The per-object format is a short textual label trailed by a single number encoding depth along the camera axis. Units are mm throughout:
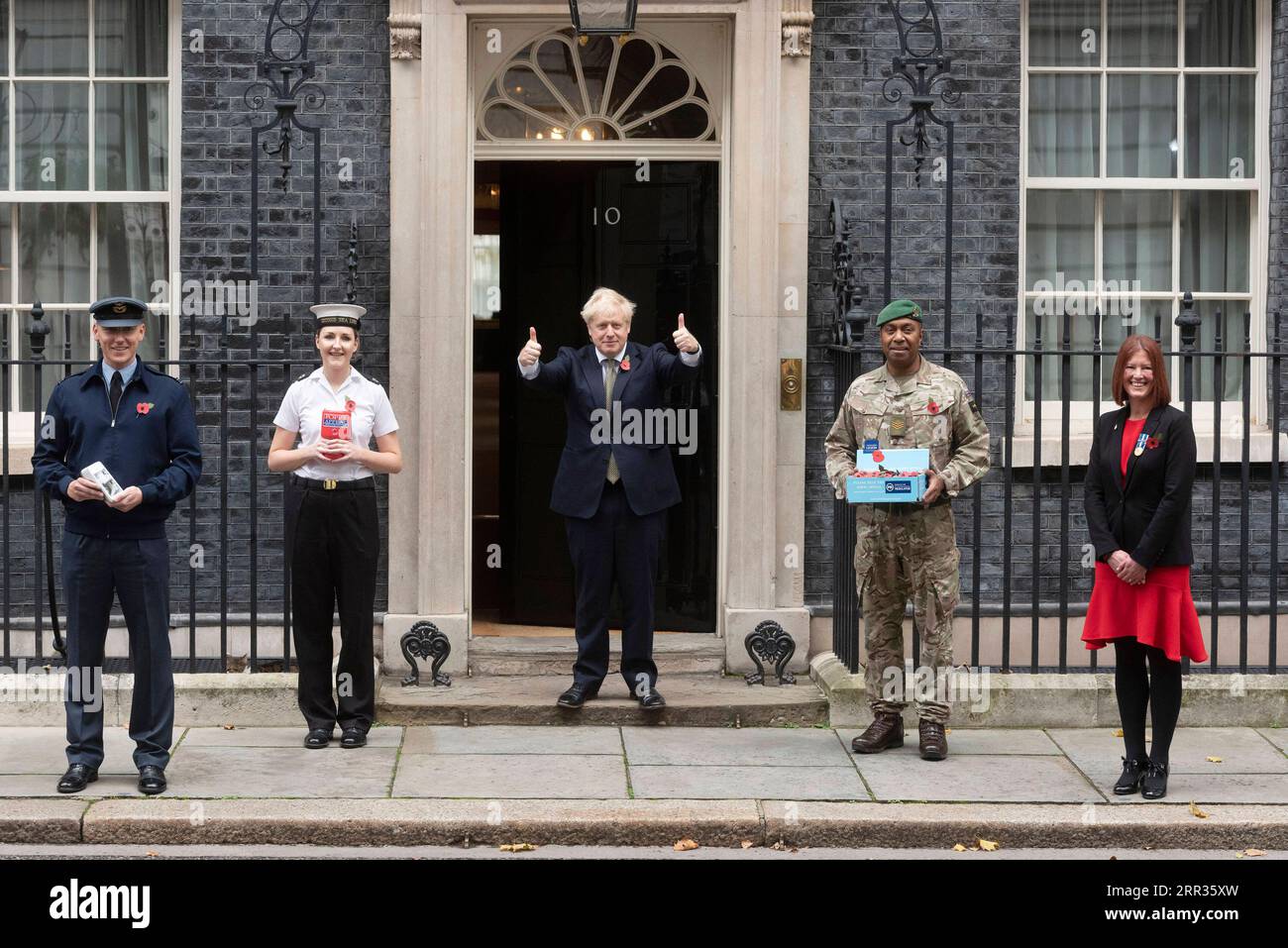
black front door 9992
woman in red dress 7309
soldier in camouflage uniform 7992
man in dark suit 8656
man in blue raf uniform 7371
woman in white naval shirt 8047
